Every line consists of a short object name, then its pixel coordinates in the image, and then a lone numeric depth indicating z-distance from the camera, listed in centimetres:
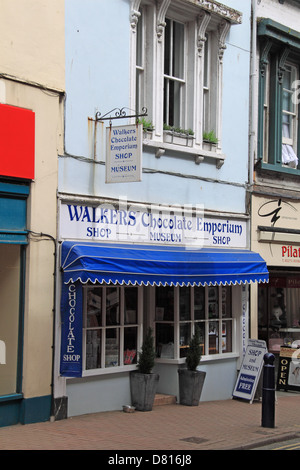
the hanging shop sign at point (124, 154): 1151
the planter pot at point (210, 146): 1471
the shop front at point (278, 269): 1588
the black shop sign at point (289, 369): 1586
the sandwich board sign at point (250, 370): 1431
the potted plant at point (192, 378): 1350
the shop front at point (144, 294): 1137
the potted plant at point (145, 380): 1261
